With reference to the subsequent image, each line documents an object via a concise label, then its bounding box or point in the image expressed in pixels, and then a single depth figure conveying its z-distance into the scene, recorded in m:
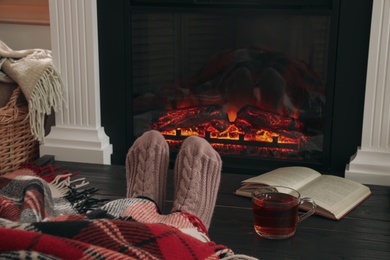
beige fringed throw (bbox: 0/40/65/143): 1.85
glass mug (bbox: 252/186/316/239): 1.33
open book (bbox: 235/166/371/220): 1.57
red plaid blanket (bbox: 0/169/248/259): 0.72
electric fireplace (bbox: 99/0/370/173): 1.85
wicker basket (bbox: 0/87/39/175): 1.85
